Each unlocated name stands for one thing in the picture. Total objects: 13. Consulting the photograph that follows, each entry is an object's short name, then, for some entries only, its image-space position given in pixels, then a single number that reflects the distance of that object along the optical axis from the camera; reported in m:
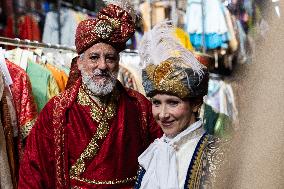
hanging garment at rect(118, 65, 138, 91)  3.37
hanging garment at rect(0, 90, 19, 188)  2.44
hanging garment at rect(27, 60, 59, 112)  2.72
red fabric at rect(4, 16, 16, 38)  4.67
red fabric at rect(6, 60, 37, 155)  2.53
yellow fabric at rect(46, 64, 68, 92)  2.88
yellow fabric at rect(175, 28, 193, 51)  4.33
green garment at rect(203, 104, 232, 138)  3.53
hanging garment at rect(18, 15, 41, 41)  4.79
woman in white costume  1.51
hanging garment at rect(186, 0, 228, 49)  4.88
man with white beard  2.18
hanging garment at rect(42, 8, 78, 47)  4.89
